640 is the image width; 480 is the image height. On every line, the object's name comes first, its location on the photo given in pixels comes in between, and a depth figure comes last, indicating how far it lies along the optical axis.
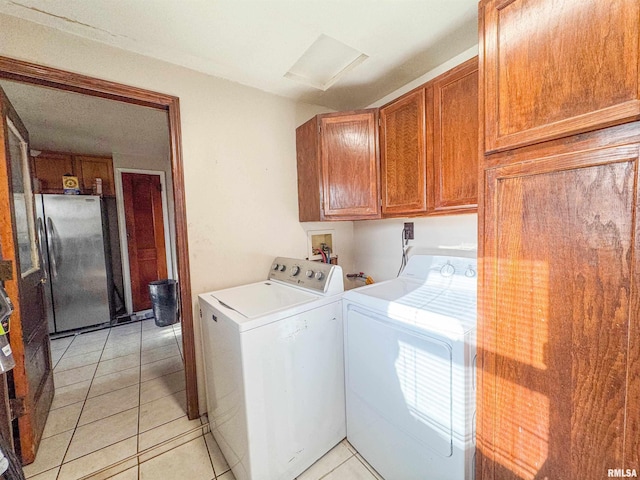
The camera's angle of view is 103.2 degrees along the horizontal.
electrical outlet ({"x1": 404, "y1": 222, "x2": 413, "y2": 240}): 1.92
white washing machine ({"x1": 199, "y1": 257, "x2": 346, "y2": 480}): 1.16
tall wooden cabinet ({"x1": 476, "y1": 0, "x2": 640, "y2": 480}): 0.62
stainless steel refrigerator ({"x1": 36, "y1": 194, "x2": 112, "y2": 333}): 2.92
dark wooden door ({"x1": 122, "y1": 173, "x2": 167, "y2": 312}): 3.66
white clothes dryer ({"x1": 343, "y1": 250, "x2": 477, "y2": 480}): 1.00
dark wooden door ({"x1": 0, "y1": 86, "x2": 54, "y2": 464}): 1.31
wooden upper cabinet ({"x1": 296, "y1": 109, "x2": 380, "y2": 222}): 1.73
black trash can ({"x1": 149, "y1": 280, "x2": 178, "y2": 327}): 3.32
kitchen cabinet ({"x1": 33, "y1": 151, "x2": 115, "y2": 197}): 3.11
